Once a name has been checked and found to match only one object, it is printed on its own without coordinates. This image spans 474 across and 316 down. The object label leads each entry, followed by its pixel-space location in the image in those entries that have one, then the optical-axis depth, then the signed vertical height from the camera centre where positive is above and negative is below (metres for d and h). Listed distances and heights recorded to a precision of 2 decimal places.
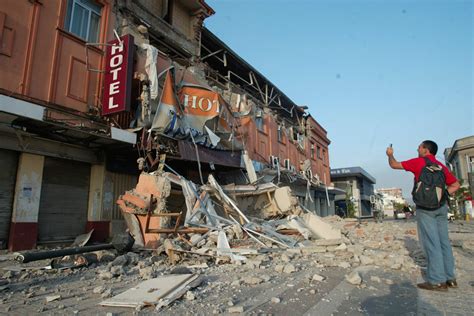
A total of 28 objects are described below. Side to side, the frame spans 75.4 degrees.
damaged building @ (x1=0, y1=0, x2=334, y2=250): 7.58 +2.79
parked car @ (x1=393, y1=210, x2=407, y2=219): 44.46 -0.56
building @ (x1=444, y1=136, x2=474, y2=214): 37.34 +6.58
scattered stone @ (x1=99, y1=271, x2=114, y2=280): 4.74 -1.04
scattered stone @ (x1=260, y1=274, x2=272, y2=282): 4.56 -1.01
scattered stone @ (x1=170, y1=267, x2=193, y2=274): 4.81 -0.96
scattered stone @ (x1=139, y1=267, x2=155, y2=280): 4.74 -1.02
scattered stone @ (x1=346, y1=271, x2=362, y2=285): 4.34 -0.97
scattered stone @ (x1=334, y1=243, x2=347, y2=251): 7.34 -0.88
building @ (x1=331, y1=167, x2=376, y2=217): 38.69 +3.43
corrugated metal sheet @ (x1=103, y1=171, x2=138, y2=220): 9.58 +0.58
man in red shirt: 4.01 -0.37
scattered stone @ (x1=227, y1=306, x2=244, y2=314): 3.19 -1.03
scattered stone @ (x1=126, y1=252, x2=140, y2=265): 5.82 -0.95
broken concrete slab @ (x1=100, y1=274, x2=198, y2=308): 3.35 -0.98
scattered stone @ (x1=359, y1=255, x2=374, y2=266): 5.91 -0.95
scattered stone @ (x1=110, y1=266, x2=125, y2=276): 4.90 -1.00
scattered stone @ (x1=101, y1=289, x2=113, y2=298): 3.80 -1.06
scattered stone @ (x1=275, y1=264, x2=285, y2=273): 5.25 -0.98
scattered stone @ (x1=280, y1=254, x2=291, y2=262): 6.21 -0.97
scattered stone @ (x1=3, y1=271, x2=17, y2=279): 4.73 -1.04
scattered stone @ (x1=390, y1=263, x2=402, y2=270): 5.34 -0.95
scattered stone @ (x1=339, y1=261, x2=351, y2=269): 5.60 -0.99
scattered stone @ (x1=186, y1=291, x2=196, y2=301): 3.55 -1.00
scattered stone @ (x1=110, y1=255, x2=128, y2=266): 5.64 -0.97
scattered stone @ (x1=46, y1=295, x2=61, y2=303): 3.63 -1.06
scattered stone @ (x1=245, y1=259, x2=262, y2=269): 5.52 -0.98
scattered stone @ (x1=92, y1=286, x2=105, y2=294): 3.98 -1.05
